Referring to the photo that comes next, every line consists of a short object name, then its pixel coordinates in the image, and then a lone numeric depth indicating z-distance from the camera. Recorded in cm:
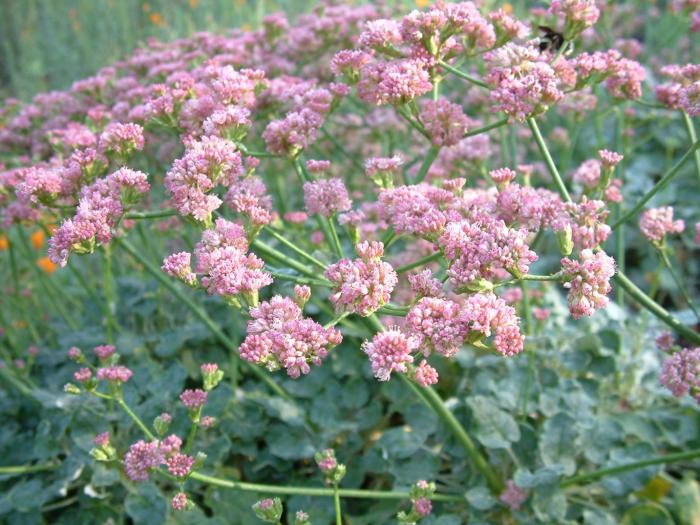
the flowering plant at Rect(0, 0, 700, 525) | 29
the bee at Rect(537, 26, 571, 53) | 37
